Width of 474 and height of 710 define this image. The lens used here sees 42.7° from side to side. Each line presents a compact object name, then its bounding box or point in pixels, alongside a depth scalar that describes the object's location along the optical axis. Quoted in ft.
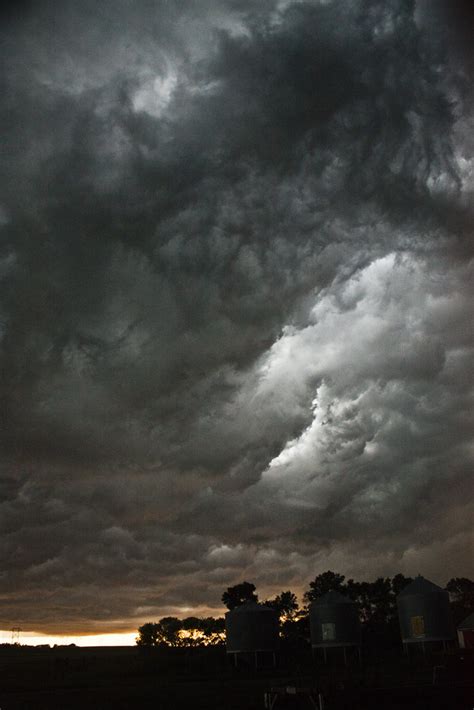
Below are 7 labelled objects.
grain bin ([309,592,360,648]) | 242.78
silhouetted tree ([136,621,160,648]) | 544.62
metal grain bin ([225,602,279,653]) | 240.32
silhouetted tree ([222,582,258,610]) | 385.09
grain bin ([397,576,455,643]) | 223.92
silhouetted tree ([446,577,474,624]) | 407.34
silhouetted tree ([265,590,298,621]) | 407.44
